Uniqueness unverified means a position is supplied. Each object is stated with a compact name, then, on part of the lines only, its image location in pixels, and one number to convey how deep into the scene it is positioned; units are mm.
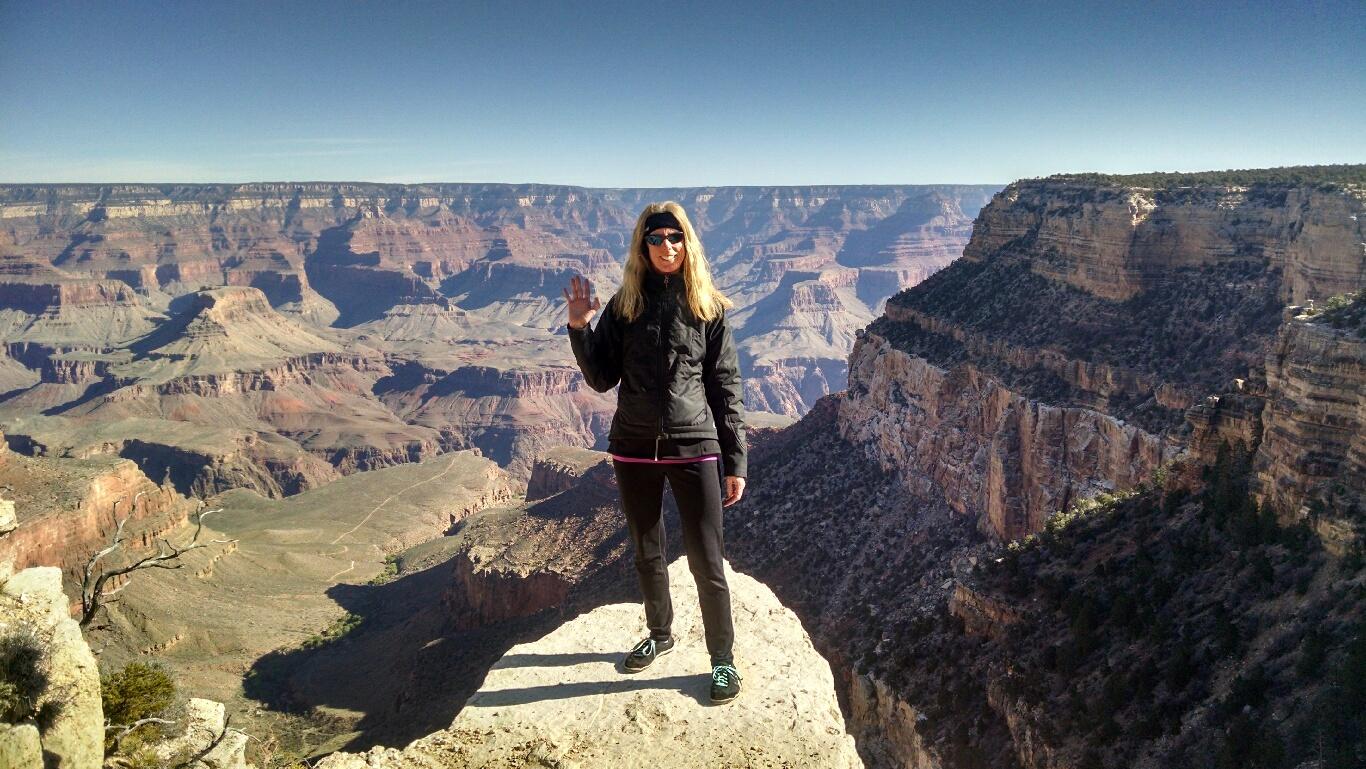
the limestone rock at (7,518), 7076
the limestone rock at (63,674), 6013
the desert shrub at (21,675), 5668
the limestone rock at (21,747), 5312
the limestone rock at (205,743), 7926
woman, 7066
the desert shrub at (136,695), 8258
